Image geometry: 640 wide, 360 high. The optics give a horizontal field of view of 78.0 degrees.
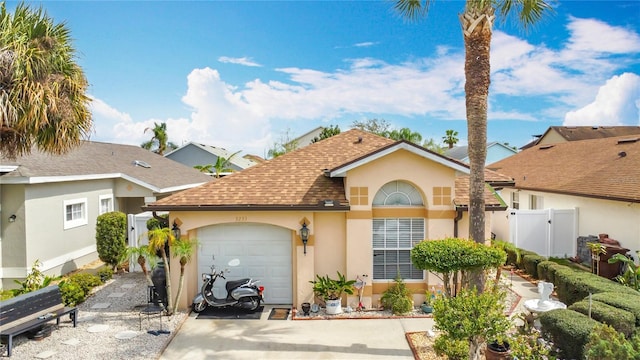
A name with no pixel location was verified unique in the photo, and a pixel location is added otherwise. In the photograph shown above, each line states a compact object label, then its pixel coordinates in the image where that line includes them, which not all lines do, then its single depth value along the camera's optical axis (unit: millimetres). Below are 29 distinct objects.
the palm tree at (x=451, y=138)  52344
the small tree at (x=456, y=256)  8141
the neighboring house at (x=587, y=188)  14414
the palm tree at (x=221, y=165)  34144
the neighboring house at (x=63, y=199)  13258
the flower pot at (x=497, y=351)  7527
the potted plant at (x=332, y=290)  11039
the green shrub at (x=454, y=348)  7809
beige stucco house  11375
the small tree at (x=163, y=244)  9984
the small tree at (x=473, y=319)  6855
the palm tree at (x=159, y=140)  53719
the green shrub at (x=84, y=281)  12289
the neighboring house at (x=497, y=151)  45656
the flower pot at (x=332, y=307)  11023
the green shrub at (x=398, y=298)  10938
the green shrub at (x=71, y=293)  11305
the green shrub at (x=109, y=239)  15258
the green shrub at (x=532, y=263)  14118
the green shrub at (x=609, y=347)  5461
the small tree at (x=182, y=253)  10484
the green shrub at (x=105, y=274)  14188
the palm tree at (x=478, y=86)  8844
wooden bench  8398
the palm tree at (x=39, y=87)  8297
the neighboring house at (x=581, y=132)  39531
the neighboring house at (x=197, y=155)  43719
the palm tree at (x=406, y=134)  44094
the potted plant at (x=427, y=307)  11078
